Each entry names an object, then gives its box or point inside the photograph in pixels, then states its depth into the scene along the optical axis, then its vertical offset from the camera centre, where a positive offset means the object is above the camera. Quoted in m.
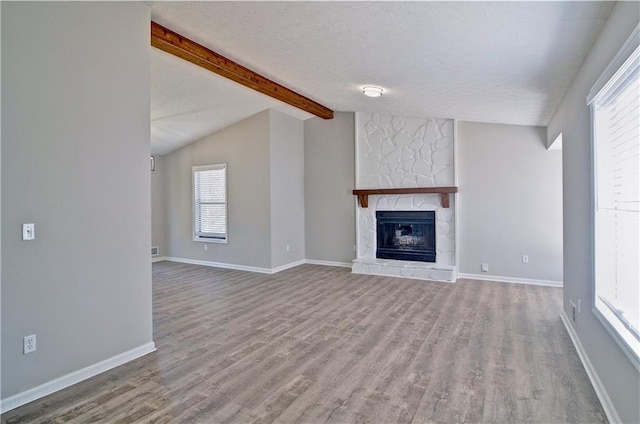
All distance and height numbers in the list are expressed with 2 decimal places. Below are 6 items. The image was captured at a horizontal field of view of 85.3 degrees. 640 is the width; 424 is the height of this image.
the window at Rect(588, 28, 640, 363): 1.82 +0.07
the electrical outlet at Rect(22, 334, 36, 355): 2.28 -0.86
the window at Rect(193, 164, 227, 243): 7.02 +0.18
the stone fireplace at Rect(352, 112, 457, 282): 5.95 +0.47
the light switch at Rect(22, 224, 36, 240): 2.29 -0.12
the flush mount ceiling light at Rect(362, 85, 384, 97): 4.40 +1.54
